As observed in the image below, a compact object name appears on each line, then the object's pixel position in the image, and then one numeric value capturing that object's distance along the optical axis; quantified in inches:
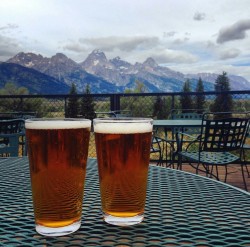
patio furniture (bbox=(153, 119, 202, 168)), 143.7
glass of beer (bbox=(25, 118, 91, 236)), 22.1
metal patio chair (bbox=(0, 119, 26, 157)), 87.5
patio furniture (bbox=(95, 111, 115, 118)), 187.3
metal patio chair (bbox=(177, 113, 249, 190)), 122.8
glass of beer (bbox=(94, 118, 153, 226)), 23.9
